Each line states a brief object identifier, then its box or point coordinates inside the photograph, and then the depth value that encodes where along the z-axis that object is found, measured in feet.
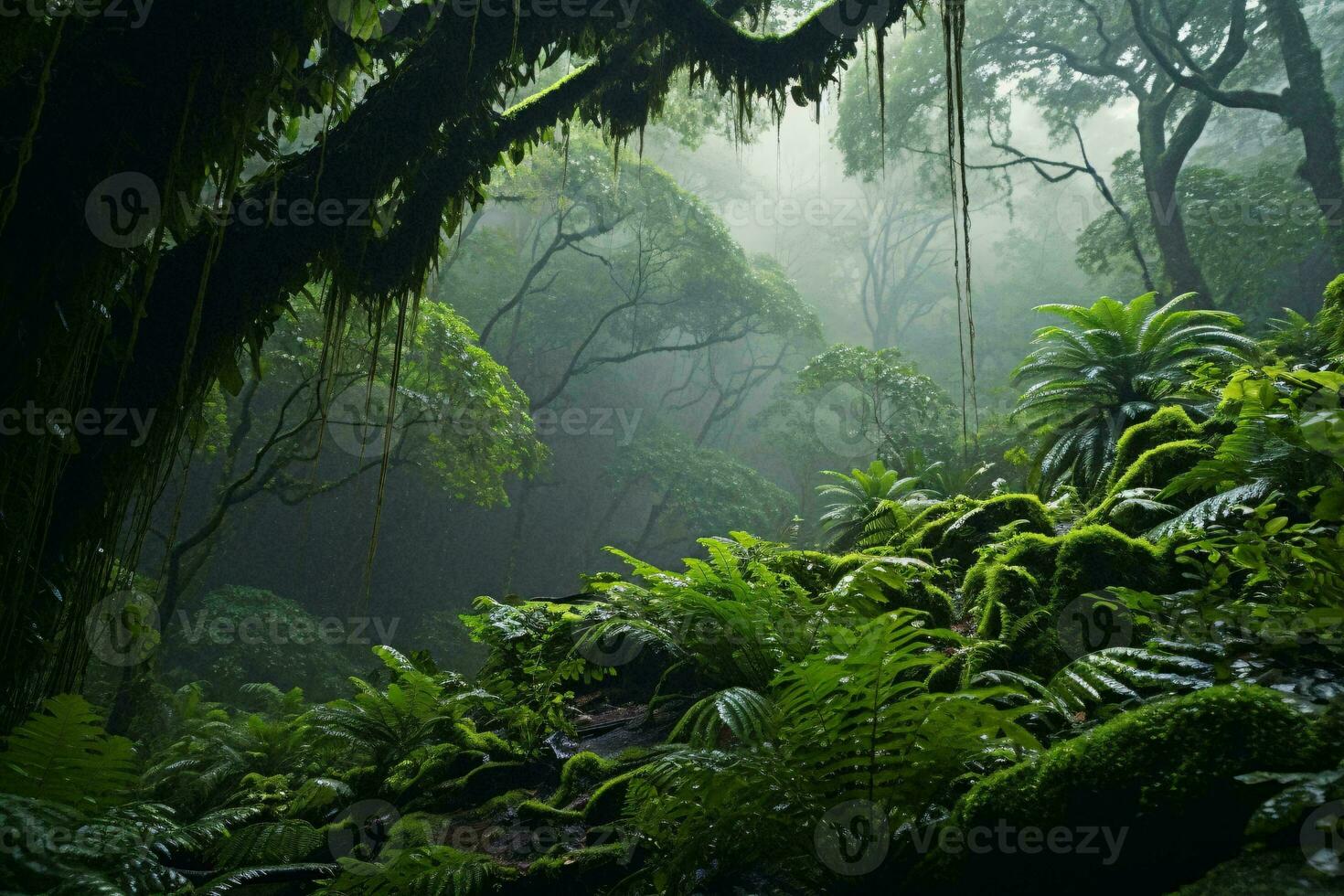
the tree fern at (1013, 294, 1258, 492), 20.42
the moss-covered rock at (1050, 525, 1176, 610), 10.17
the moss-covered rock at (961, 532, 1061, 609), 11.60
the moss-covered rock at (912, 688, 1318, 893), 4.36
